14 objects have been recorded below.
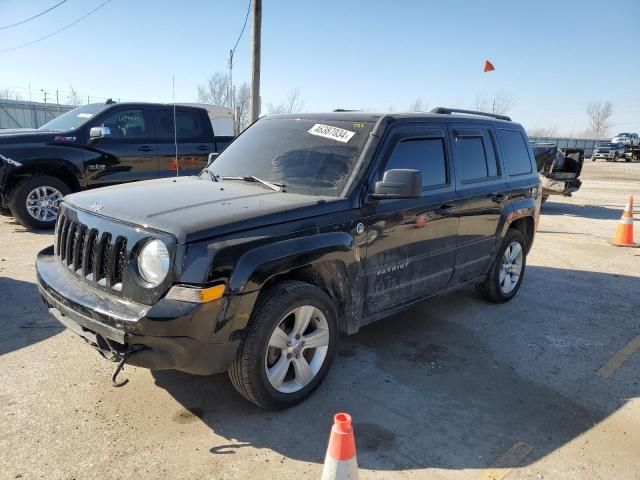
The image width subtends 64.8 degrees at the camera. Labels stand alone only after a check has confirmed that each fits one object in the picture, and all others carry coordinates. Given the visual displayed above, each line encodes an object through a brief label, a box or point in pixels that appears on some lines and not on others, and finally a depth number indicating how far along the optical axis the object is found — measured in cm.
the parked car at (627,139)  3975
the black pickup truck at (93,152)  784
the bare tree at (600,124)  10844
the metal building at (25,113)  2880
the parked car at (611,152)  4084
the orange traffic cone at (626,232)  916
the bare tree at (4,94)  3726
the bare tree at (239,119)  1868
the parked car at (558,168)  1307
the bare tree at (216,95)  4131
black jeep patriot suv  279
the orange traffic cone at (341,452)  212
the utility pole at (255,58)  1268
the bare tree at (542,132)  11306
